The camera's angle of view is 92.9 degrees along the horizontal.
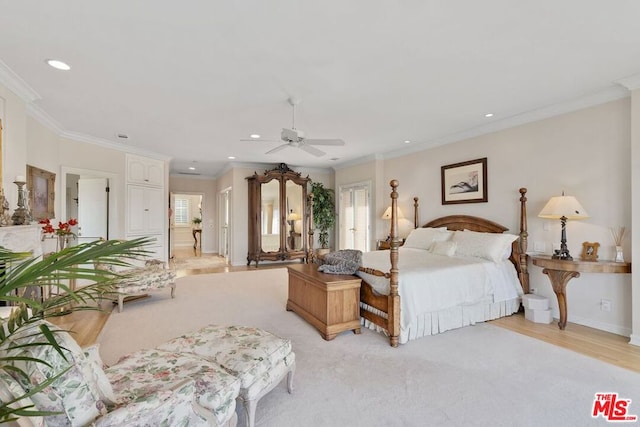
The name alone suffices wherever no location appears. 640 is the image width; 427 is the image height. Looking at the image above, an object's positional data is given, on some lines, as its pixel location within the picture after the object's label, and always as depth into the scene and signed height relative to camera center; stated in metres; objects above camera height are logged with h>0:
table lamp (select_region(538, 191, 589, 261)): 3.30 +0.02
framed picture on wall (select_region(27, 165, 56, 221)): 3.83 +0.33
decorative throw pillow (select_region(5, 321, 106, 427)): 0.96 -0.56
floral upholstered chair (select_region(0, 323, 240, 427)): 0.99 -0.76
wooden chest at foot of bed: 3.07 -0.92
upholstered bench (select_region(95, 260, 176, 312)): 3.91 -0.87
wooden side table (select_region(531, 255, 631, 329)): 3.02 -0.57
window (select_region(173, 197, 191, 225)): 11.51 +0.14
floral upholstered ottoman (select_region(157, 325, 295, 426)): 1.77 -0.88
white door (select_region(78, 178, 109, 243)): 5.66 +0.21
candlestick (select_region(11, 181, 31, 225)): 2.97 +0.04
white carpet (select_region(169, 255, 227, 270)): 7.33 -1.21
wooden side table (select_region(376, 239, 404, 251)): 5.67 -0.56
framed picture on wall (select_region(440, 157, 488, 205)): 4.56 +0.52
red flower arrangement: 3.44 -0.14
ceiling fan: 3.28 +0.86
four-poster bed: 2.99 -0.77
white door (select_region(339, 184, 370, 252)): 6.99 -0.05
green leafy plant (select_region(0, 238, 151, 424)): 0.80 -0.17
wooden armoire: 7.40 +0.00
